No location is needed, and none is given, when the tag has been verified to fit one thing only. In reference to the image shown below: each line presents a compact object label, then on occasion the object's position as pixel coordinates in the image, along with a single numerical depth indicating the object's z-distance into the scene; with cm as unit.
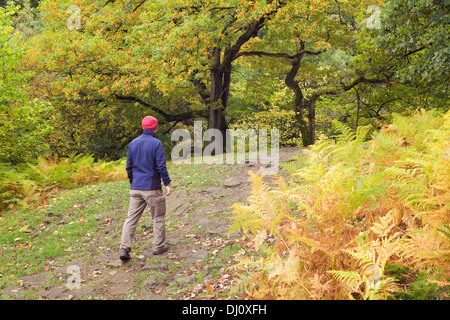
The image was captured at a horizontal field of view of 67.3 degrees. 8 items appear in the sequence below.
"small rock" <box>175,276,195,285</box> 448
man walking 536
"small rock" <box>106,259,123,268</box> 542
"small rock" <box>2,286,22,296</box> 493
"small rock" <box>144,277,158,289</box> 457
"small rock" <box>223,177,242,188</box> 896
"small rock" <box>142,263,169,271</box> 504
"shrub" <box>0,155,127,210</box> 902
